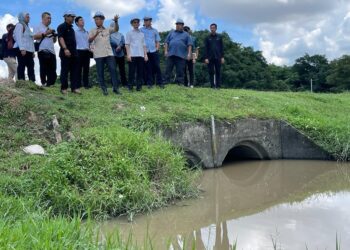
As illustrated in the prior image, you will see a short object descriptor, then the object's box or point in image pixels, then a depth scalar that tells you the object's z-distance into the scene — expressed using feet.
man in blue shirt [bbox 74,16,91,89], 32.80
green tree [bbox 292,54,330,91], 139.23
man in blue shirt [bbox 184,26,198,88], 40.04
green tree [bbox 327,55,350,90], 127.34
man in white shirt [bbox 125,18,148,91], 33.71
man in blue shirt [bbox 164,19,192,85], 37.99
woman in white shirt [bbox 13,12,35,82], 30.86
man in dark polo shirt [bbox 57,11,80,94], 28.94
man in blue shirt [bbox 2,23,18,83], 32.48
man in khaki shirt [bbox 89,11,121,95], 31.24
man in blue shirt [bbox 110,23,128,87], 35.29
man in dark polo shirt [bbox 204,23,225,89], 39.47
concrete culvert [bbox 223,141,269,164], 33.83
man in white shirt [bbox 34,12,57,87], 31.40
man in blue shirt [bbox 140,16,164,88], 36.70
